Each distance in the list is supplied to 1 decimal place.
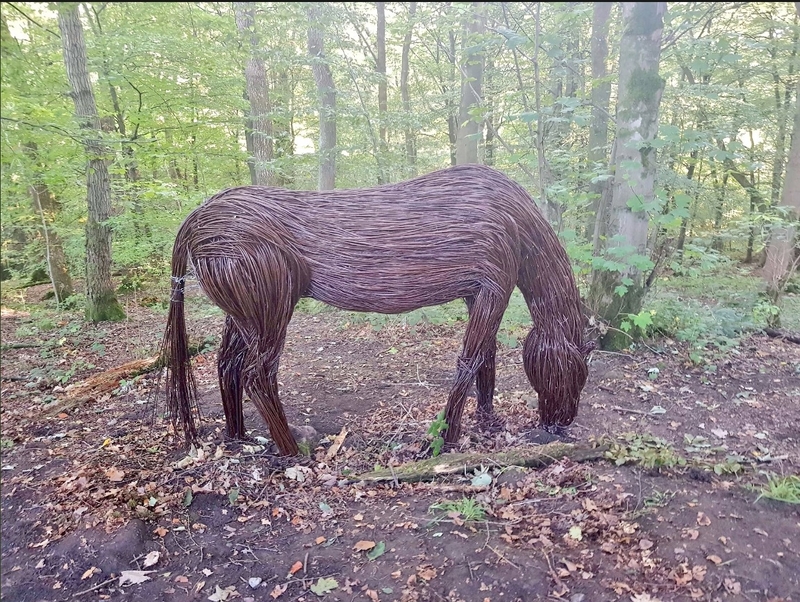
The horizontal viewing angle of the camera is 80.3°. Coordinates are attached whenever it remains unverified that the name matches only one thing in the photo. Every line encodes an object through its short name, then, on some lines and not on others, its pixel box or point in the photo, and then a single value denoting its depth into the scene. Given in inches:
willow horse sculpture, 112.7
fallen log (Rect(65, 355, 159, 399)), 175.2
